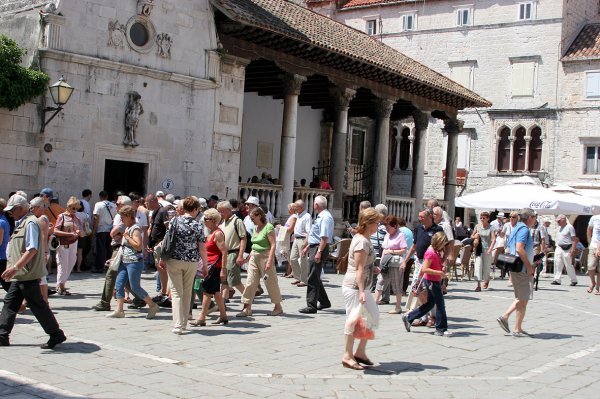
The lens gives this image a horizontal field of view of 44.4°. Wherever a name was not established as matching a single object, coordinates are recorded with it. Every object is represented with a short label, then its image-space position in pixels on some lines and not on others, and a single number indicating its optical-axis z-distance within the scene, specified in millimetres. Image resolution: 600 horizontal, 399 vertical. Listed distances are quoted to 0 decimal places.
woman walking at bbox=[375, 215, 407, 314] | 10871
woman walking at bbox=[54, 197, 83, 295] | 10336
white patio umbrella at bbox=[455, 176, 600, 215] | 17844
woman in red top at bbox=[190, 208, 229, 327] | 8797
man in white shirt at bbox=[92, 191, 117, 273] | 13617
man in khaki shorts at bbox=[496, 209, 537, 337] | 8953
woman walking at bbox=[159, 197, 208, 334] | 8133
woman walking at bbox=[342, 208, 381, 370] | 6840
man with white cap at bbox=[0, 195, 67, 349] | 7066
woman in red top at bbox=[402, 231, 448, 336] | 8750
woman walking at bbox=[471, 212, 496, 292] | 15281
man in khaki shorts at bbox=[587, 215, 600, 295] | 15516
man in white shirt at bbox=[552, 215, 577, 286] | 17531
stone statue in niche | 15180
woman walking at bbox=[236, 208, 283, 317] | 9680
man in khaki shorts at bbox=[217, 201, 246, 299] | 9773
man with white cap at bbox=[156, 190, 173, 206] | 12187
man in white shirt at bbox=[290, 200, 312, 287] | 12820
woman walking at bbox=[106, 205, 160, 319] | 8898
